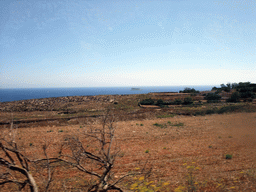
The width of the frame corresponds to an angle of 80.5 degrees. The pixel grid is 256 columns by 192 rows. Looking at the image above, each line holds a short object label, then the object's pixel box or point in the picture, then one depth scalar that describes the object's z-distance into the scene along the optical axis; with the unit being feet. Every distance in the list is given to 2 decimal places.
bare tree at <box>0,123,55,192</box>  10.40
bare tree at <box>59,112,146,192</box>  13.17
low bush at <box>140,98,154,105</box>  106.35
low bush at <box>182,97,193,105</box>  103.23
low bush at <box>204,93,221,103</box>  113.37
